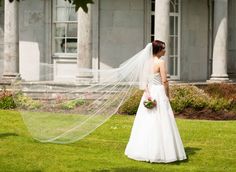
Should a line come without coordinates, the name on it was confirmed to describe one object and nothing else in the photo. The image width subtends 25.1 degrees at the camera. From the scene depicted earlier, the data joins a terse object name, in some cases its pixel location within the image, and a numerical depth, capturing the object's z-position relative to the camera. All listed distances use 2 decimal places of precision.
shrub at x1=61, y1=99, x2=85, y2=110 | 9.97
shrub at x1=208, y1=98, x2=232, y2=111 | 16.36
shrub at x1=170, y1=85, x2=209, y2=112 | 16.30
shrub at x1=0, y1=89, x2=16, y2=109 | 17.14
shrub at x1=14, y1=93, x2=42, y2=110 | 9.77
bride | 9.54
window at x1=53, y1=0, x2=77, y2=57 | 20.99
